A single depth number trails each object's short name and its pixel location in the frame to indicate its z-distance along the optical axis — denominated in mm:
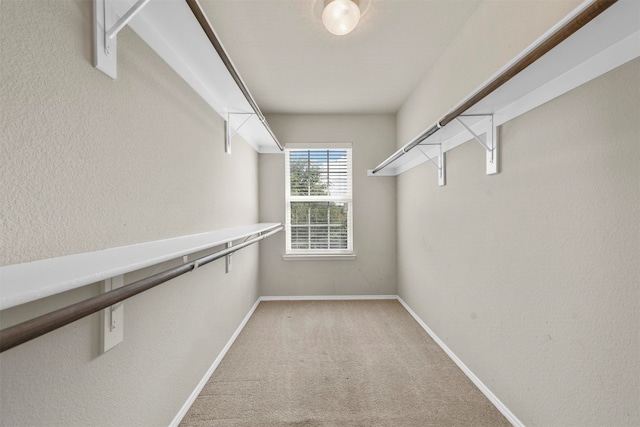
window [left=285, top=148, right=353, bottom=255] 3643
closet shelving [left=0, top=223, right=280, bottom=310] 510
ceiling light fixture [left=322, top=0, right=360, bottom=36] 1577
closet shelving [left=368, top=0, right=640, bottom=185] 787
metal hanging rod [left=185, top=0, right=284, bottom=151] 952
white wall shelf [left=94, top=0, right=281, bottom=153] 986
